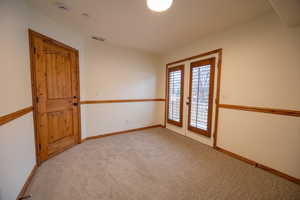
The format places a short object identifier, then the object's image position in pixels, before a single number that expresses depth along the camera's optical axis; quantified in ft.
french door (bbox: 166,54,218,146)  8.60
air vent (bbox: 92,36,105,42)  9.01
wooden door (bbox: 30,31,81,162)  6.23
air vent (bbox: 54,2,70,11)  5.55
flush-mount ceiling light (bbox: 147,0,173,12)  4.56
